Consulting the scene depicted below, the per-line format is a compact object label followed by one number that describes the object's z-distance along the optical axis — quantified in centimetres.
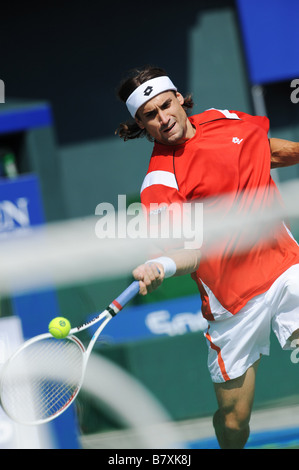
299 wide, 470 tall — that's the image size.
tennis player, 629
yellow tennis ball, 621
